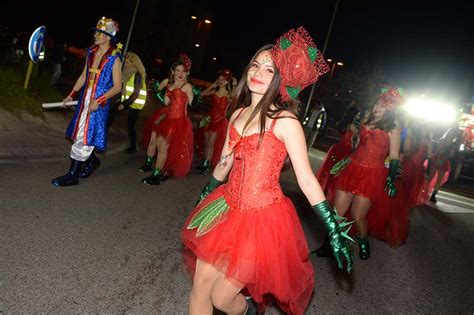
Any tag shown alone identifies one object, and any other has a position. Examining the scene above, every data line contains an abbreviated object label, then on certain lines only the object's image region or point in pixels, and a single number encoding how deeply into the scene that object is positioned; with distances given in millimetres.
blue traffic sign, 6612
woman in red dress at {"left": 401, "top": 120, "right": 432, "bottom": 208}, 9188
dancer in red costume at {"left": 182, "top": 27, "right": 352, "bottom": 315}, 2506
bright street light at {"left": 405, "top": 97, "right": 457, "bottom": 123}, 21570
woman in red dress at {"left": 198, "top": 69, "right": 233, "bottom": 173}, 8828
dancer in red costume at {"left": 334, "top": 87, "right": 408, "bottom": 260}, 5070
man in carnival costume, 5492
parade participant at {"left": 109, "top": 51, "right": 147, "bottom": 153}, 8555
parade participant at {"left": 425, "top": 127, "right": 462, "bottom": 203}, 11039
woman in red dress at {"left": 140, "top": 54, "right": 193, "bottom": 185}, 7016
